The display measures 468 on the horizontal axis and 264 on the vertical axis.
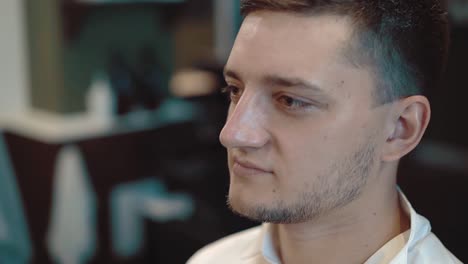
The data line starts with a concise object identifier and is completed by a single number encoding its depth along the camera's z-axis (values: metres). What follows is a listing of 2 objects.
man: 0.84
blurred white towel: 2.94
